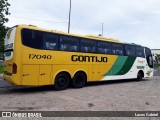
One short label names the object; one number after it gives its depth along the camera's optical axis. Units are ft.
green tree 73.86
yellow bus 19.98
